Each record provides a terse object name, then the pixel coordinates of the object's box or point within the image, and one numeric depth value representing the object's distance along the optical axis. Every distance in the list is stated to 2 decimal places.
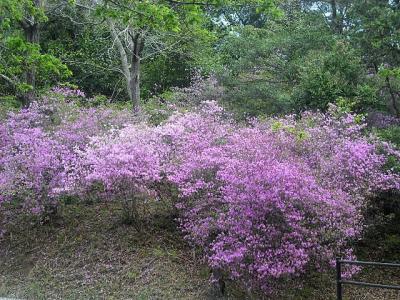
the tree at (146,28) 8.38
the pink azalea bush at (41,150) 8.62
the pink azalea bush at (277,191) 6.21
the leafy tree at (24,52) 10.17
